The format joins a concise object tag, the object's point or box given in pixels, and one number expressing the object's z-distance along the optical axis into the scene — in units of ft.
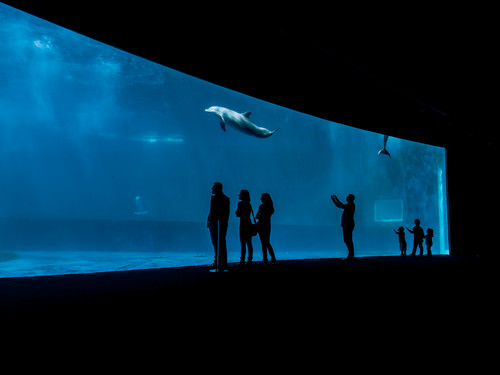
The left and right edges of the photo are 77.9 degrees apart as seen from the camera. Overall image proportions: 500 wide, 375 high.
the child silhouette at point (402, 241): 41.11
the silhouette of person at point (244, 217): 23.27
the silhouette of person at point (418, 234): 40.63
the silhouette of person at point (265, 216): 24.56
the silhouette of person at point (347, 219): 28.89
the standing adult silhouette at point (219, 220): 20.73
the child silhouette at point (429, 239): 42.48
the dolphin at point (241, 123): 47.23
